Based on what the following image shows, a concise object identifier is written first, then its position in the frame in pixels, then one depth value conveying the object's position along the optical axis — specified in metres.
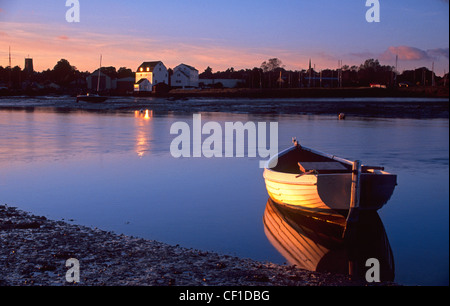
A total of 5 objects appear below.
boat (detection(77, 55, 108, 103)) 91.00
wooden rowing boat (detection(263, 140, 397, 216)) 11.78
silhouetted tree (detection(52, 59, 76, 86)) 150.00
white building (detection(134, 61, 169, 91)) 119.69
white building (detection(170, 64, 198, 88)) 128.75
